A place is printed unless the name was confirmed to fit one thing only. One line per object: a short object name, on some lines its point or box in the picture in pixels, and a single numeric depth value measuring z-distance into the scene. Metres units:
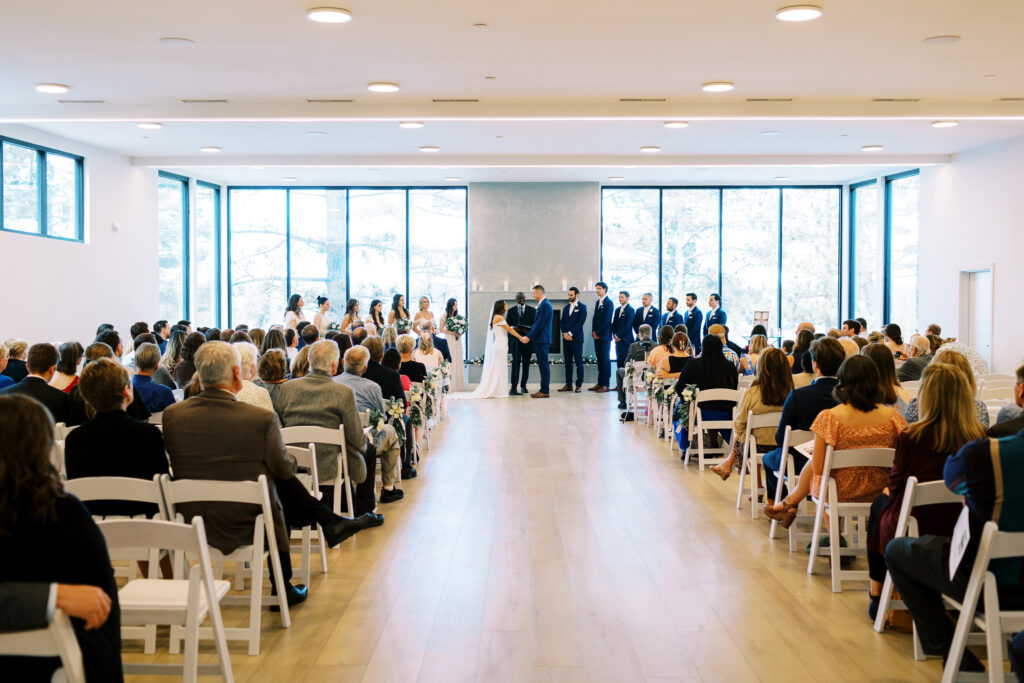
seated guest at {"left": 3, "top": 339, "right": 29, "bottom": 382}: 6.84
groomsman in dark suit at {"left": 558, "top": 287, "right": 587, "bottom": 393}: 16.38
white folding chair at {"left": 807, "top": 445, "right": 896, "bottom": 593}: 4.80
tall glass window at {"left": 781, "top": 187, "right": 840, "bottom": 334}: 18.39
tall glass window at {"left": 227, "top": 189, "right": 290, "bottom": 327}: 18.36
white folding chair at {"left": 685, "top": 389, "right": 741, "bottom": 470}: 8.24
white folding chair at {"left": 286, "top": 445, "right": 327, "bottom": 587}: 5.05
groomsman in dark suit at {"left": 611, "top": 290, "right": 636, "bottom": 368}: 16.27
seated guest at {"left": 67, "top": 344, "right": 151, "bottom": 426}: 5.54
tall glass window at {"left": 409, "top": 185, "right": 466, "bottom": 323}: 18.28
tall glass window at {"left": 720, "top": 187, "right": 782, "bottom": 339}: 18.33
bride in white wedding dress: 15.26
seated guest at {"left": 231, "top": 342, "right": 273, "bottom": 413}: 5.18
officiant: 15.90
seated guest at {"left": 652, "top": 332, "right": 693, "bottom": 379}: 10.05
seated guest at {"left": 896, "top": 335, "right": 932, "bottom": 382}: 7.98
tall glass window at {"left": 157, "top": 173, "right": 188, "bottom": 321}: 15.70
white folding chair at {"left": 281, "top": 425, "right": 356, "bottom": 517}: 5.43
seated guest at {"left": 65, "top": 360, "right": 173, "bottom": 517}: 3.98
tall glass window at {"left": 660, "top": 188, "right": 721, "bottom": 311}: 18.25
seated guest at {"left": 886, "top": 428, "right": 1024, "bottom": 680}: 3.21
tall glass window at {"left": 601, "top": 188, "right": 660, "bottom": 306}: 18.22
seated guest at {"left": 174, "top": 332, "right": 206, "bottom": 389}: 7.20
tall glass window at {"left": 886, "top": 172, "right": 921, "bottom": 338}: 15.82
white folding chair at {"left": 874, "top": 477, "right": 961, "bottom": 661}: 3.91
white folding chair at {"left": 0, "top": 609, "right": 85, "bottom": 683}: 2.36
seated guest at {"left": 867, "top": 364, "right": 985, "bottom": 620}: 3.98
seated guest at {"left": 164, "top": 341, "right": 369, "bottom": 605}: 4.16
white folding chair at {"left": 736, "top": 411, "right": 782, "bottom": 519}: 6.60
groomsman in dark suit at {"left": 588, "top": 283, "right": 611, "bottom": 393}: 16.31
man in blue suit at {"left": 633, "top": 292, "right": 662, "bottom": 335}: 16.42
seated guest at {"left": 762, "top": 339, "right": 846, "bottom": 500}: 5.70
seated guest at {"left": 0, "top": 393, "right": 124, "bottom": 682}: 2.30
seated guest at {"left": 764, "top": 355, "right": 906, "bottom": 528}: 4.91
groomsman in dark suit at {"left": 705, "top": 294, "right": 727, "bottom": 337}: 16.12
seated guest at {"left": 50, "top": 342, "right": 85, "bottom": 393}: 6.01
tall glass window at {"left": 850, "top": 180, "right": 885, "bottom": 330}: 16.86
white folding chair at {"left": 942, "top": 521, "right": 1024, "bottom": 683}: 3.15
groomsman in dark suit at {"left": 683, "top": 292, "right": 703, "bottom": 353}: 16.62
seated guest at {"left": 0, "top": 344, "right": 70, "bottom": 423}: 5.44
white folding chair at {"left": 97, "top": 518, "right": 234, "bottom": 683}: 3.08
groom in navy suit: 15.56
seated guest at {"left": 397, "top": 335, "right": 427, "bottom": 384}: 9.27
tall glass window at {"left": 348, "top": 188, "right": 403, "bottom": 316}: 18.33
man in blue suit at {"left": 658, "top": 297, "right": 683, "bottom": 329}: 15.91
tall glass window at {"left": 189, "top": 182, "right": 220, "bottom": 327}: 17.11
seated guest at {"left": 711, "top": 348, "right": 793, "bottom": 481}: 6.65
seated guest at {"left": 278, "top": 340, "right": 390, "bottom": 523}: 5.74
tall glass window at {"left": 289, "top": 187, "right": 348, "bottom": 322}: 18.28
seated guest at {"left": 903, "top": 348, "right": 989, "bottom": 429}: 4.58
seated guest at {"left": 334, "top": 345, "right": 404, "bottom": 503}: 6.78
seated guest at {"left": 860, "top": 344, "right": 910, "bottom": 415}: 5.31
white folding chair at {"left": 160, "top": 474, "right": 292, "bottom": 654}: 3.84
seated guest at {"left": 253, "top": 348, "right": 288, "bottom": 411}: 6.08
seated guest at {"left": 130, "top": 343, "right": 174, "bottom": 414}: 5.82
